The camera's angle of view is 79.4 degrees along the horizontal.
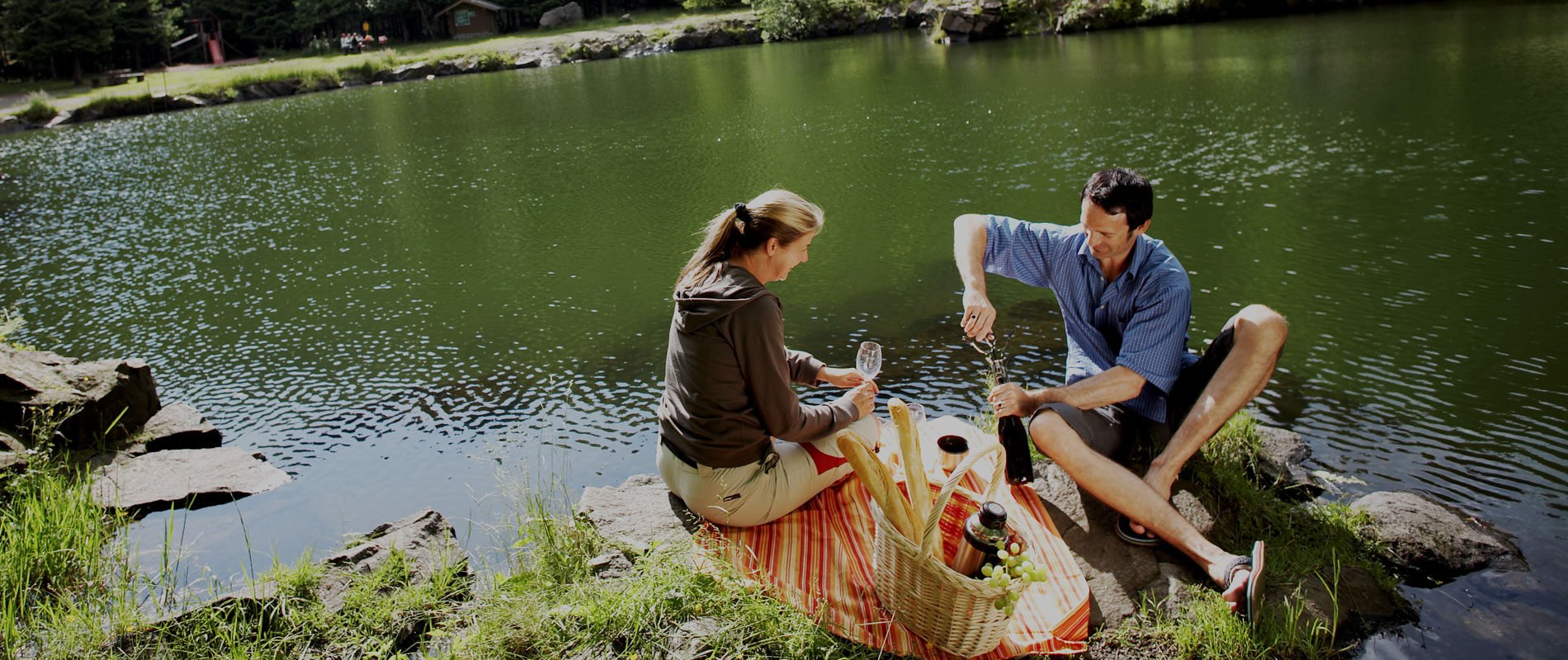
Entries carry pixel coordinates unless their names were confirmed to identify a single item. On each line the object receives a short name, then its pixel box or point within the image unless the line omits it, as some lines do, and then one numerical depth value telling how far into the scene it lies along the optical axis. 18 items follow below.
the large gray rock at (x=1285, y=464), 5.49
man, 4.52
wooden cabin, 66.56
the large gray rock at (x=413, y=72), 48.69
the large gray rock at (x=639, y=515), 4.88
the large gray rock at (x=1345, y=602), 4.14
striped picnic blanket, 4.03
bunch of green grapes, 3.51
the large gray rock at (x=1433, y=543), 4.77
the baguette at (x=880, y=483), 3.84
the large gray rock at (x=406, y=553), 4.79
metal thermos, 3.65
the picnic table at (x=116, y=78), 47.97
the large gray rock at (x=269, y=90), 44.12
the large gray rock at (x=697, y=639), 3.91
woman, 4.30
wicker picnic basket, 3.60
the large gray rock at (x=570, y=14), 67.19
